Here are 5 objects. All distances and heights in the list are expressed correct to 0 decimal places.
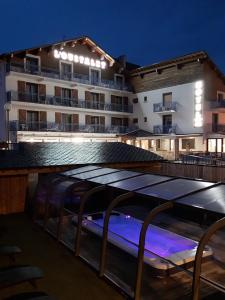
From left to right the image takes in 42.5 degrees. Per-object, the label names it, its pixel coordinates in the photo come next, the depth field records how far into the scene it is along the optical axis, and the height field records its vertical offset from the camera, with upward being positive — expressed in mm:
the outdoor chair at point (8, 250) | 6846 -2667
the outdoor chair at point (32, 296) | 4789 -2680
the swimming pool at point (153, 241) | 7320 -3058
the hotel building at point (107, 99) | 30697 +4649
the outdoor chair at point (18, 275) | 5296 -2594
